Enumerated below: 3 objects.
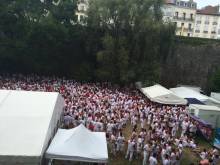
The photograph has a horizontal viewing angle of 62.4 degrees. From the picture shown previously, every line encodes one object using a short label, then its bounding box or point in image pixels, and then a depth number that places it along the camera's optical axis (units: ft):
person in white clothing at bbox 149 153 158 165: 23.02
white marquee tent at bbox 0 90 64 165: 18.06
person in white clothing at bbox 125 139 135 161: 25.24
